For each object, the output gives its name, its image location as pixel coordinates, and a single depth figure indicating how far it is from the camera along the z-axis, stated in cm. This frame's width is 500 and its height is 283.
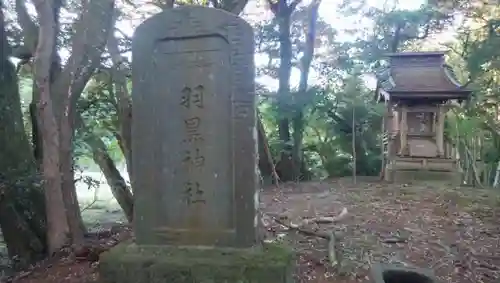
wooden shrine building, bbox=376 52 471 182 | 1240
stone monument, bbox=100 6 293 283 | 357
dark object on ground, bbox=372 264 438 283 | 403
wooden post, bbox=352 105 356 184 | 1284
